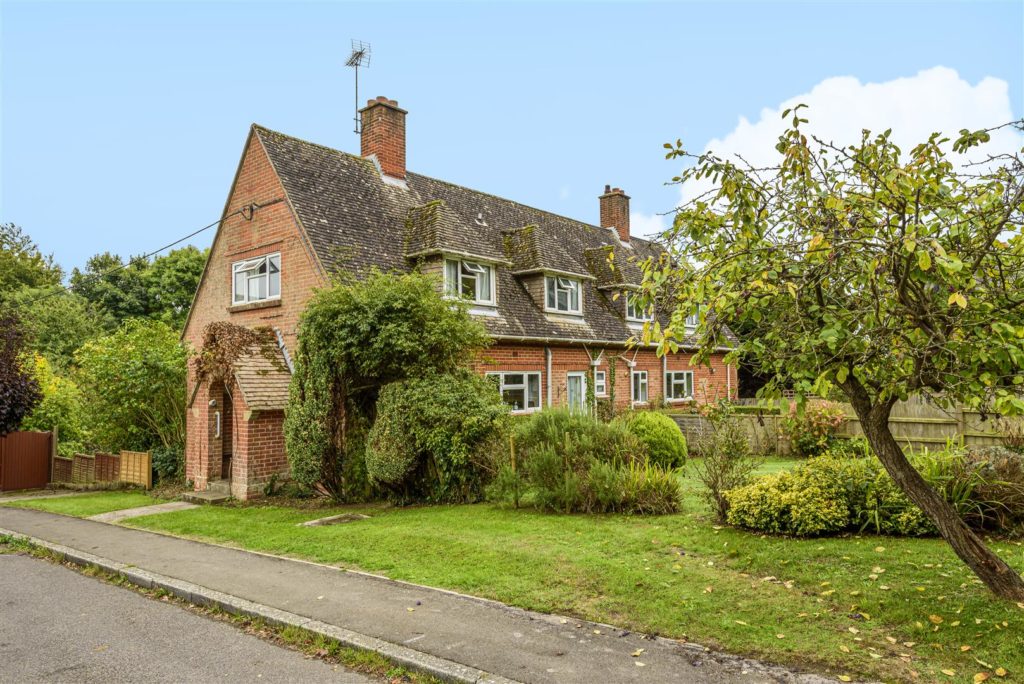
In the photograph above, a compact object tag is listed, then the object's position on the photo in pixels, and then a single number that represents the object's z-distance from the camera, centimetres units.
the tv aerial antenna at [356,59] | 2602
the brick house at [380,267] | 1644
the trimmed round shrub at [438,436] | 1264
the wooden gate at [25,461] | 2127
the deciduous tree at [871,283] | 545
